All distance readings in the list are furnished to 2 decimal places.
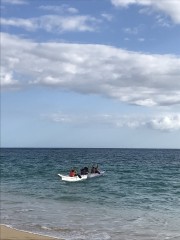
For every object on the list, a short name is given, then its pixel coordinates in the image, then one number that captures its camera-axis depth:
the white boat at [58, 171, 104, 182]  39.62
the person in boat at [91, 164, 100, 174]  45.63
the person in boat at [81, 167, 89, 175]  44.07
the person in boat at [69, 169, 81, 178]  40.56
